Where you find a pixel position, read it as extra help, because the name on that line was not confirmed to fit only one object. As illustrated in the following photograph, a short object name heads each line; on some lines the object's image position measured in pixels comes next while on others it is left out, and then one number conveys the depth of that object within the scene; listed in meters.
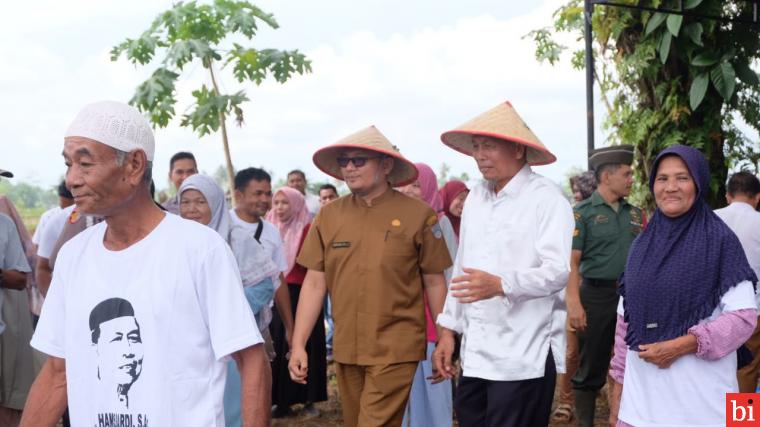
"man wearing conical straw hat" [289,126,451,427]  4.55
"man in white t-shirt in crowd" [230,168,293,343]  6.26
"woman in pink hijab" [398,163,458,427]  5.86
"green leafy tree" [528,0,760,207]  8.77
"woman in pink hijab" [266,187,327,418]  7.72
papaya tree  9.99
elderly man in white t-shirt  2.44
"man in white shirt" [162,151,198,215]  6.85
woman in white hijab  5.18
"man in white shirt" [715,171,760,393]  6.43
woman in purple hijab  3.53
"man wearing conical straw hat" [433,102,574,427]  3.91
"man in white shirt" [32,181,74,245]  7.06
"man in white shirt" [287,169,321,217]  11.08
